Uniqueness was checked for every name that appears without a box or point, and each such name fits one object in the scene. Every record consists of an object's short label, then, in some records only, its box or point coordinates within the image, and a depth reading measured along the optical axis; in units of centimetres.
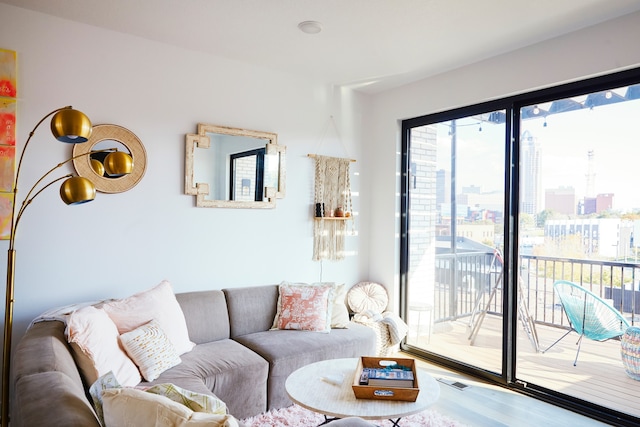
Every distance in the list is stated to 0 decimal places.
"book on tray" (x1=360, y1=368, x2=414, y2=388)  221
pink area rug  264
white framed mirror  336
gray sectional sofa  137
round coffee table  199
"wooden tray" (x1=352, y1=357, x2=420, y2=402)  210
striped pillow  231
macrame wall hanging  410
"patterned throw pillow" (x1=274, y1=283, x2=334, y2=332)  334
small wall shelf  404
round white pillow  411
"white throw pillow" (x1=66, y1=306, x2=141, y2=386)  210
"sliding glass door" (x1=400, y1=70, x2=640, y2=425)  284
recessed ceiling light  285
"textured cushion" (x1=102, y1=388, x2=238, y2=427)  121
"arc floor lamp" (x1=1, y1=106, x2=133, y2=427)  174
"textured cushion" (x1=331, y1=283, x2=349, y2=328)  348
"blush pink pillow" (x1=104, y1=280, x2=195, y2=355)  247
